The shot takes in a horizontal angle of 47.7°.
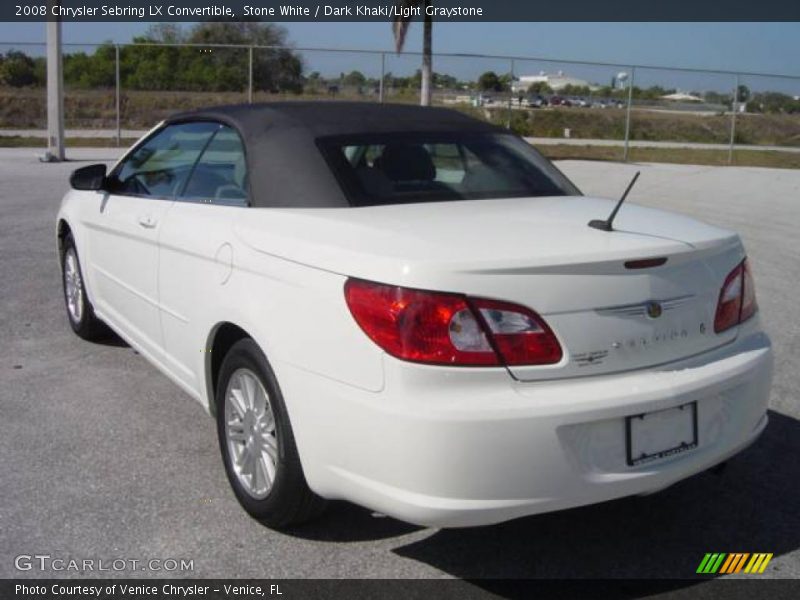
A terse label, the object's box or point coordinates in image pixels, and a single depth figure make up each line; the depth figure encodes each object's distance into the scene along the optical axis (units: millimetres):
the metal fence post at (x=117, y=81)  20359
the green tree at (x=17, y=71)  25030
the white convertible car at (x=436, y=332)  2697
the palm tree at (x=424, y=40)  20562
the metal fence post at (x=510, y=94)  21750
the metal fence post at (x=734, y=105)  22780
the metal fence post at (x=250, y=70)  20422
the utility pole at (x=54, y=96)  16547
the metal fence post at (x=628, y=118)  21889
